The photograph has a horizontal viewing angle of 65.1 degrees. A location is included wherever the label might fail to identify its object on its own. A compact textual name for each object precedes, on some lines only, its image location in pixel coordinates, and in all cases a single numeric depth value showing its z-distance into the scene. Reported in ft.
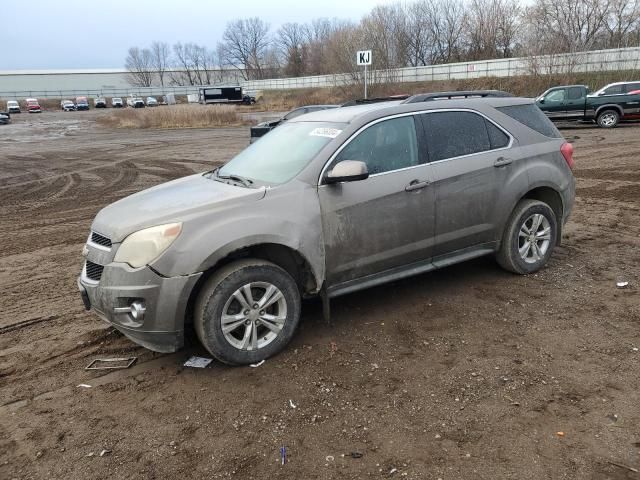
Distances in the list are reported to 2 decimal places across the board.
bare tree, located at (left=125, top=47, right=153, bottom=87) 410.93
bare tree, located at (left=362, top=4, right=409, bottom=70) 186.60
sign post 67.42
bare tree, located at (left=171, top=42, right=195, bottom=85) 429.26
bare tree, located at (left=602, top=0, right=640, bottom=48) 163.02
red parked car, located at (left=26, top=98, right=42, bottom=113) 255.29
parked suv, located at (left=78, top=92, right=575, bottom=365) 11.71
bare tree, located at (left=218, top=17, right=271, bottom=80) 408.67
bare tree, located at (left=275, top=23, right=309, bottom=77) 329.11
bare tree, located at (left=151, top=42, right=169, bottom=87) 427.33
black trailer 246.47
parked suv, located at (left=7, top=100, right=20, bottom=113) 248.32
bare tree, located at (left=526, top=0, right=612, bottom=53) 163.53
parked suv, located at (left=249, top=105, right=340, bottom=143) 49.18
